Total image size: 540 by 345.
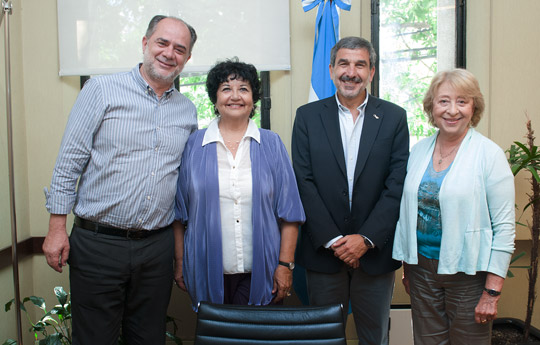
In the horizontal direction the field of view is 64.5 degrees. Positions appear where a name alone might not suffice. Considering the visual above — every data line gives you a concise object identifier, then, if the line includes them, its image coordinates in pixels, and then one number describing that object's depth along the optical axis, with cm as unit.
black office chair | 134
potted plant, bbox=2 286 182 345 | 243
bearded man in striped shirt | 180
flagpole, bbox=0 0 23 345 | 209
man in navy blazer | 200
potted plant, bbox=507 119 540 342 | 263
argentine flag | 288
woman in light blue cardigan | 175
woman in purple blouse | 189
